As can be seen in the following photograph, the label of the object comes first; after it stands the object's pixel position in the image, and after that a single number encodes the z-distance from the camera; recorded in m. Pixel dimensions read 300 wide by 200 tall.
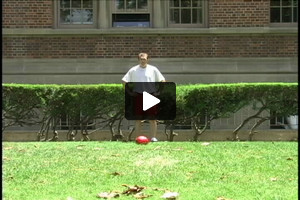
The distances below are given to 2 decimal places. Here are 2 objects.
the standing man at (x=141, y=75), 18.41
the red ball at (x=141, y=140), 16.07
